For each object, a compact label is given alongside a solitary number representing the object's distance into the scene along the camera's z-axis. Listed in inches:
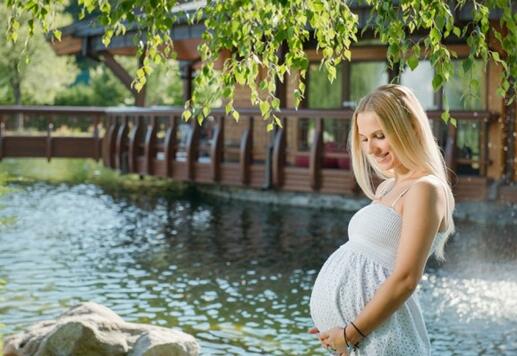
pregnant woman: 113.5
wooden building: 695.7
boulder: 299.9
